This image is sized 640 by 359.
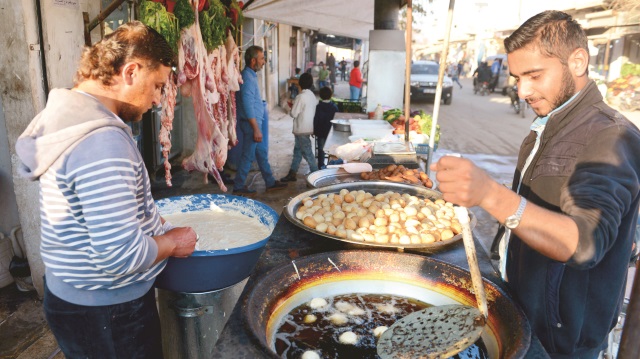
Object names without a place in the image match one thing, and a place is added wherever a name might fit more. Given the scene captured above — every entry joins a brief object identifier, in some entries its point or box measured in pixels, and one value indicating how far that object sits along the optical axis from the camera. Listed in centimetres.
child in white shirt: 779
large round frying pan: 141
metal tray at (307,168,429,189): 319
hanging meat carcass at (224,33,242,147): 475
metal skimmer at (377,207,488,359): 129
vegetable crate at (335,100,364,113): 925
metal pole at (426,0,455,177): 324
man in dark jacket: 119
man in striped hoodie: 155
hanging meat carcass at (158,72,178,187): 380
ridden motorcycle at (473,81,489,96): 2530
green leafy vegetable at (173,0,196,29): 350
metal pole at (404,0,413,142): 391
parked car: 1961
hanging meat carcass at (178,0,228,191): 369
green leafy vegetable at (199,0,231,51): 391
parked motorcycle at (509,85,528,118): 1662
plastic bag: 407
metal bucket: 239
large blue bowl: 219
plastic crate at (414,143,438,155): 473
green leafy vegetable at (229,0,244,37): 451
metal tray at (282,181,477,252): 195
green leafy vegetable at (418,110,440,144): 594
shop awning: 691
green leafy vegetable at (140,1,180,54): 322
